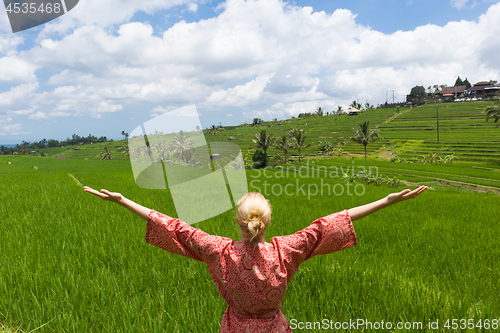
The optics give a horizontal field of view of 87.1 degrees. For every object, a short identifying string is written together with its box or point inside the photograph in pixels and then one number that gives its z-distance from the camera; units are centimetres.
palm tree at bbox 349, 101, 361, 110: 11982
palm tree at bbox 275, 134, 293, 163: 4609
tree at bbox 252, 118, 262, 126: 11058
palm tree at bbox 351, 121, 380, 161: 4186
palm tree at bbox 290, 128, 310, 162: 4681
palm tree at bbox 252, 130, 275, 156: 4334
